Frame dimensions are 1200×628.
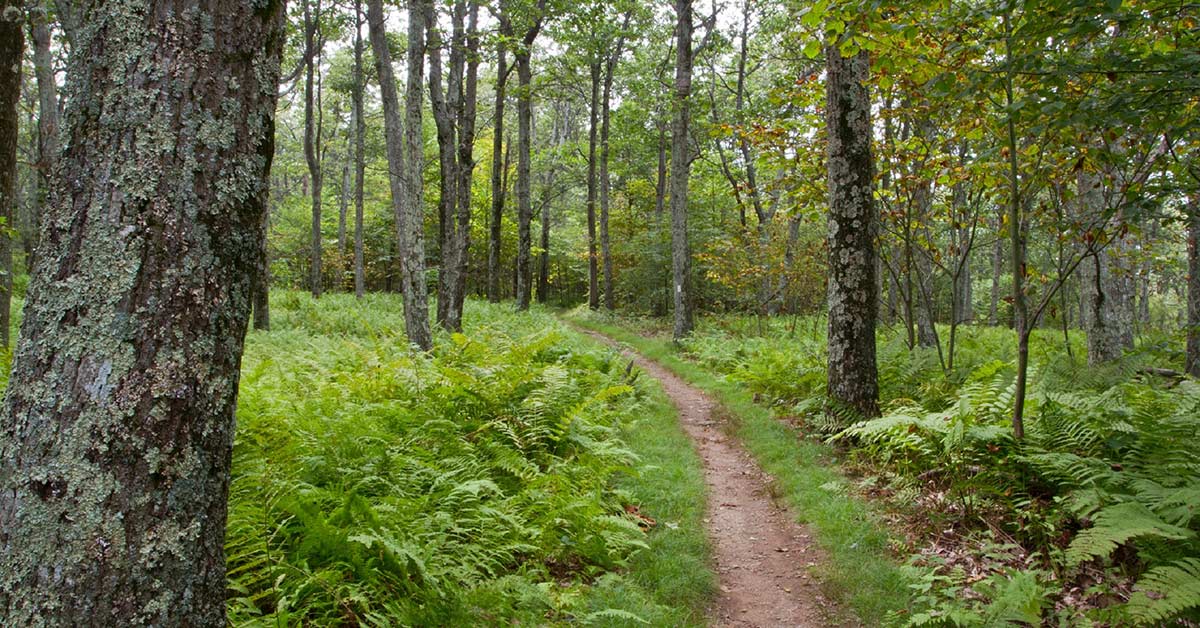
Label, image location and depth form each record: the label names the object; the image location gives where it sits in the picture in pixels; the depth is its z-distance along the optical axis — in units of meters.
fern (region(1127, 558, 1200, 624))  3.37
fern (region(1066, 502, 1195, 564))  3.89
